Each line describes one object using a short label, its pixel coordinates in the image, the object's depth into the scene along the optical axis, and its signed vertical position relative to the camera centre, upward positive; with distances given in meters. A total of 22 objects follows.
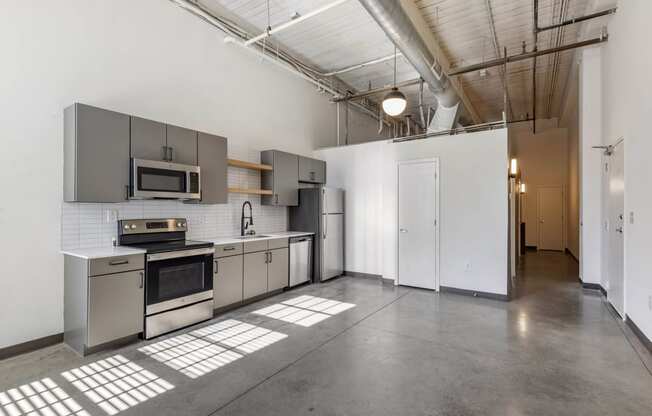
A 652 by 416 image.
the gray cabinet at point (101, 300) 2.88 -0.85
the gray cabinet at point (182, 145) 3.76 +0.77
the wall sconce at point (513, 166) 7.18 +1.00
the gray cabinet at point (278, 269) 4.79 -0.92
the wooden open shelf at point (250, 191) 4.60 +0.26
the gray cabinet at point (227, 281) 4.01 -0.92
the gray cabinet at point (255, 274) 4.41 -0.92
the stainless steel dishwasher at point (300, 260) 5.25 -0.86
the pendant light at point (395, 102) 4.26 +1.42
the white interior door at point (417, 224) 5.27 -0.25
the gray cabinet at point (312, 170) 5.84 +0.73
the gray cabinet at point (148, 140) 3.43 +0.76
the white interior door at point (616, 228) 3.80 -0.24
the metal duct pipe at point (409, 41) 3.25 +1.99
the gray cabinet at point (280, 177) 5.27 +0.53
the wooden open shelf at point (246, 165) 4.61 +0.66
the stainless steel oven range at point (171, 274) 3.31 -0.71
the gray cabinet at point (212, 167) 4.12 +0.55
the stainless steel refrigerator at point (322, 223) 5.71 -0.26
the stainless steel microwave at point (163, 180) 3.39 +0.32
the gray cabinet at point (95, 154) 3.05 +0.53
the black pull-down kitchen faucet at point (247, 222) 5.07 -0.21
